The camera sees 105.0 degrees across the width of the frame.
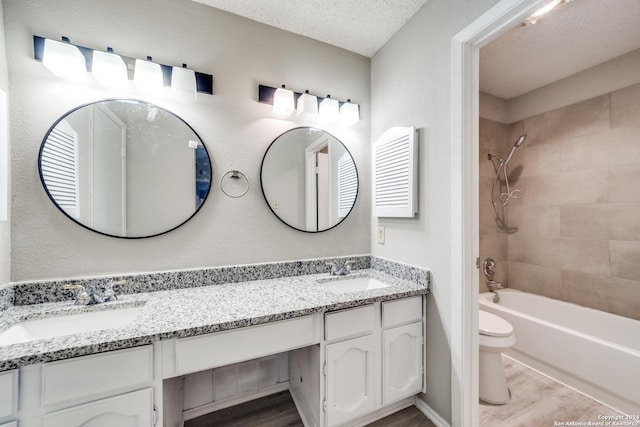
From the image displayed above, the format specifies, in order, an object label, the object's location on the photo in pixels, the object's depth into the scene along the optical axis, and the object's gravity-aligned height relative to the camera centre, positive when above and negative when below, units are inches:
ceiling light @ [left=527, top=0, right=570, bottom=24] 55.5 +44.5
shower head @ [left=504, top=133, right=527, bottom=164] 95.4 +27.1
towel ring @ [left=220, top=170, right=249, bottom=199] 59.1 +7.5
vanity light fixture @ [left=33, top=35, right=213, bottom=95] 44.6 +29.2
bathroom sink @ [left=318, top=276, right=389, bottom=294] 62.2 -18.4
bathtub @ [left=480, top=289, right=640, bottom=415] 57.9 -37.6
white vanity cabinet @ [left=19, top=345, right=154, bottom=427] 30.8 -23.3
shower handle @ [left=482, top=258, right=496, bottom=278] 96.9 -21.4
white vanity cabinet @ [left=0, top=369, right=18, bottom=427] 29.0 -21.4
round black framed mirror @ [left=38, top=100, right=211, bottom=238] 47.0 +9.8
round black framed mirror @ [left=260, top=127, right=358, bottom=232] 64.1 +9.5
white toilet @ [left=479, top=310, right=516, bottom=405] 61.8 -39.1
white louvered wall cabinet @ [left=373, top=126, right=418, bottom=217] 58.6 +10.2
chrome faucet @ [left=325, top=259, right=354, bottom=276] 65.6 -15.1
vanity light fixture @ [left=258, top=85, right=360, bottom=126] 62.0 +29.0
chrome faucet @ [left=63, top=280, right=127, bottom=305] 44.6 -14.7
